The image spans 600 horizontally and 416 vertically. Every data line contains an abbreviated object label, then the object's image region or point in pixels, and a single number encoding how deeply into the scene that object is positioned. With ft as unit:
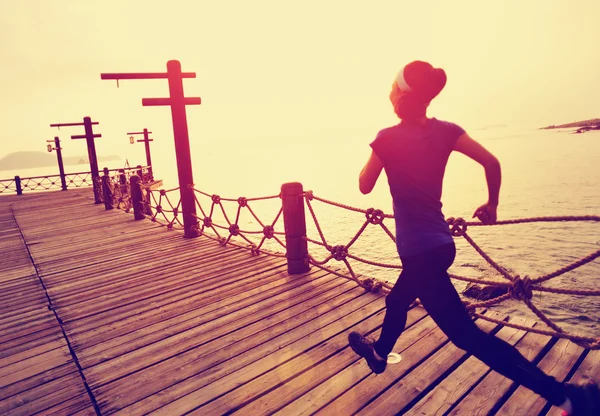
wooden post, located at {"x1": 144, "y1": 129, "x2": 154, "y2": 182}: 94.15
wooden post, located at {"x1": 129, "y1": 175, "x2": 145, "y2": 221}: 30.25
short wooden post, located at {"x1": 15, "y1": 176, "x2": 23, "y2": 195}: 67.59
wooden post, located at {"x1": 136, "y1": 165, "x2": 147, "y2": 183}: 86.09
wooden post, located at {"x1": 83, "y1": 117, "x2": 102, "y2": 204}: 51.16
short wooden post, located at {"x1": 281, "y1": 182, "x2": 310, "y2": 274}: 15.08
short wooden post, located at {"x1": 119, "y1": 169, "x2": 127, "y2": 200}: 42.91
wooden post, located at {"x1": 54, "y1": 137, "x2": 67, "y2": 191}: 72.60
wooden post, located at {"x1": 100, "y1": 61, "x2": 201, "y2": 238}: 22.34
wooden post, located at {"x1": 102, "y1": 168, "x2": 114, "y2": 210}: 40.47
